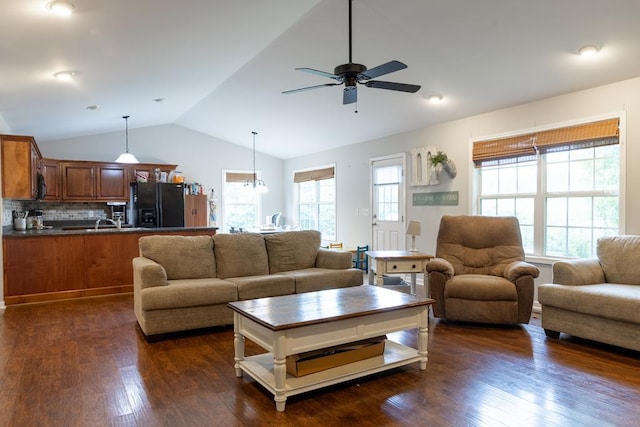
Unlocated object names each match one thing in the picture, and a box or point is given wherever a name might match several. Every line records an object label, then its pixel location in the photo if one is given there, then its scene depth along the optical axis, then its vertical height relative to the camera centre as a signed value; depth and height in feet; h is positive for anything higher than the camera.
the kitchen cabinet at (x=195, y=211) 26.71 -0.41
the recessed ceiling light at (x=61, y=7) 8.70 +4.32
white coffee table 7.70 -2.56
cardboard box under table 8.16 -3.18
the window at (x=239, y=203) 30.14 +0.12
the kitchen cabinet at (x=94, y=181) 23.91 +1.40
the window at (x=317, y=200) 27.14 +0.33
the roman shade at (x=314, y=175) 26.66 +2.06
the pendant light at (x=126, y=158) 23.88 +2.72
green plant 18.34 +2.02
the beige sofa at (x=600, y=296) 10.14 -2.43
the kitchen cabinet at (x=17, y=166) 15.89 +1.52
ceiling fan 10.22 +3.39
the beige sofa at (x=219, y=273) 11.85 -2.38
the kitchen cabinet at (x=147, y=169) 25.75 +2.29
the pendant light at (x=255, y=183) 26.48 +1.53
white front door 21.06 +0.08
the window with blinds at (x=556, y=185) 13.69 +0.74
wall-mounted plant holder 18.34 +1.79
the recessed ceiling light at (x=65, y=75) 13.26 +4.28
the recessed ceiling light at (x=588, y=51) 11.49 +4.35
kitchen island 16.05 -2.40
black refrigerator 24.90 -0.02
